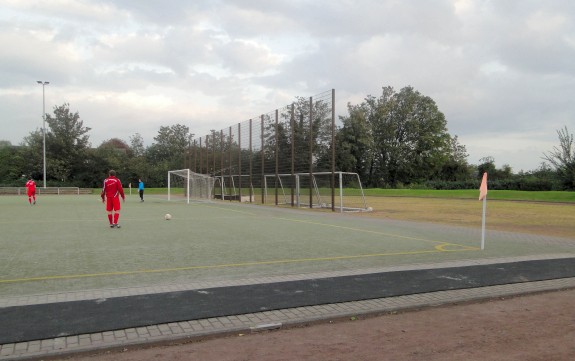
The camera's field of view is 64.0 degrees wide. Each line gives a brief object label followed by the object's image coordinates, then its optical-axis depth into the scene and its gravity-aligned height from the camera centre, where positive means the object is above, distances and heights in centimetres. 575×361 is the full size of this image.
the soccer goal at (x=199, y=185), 4374 -12
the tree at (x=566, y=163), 3478 +166
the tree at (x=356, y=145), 6706 +593
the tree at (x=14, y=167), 6538 +242
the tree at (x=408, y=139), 7362 +729
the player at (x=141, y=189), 3618 -45
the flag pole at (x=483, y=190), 1048 -14
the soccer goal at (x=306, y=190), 2630 -36
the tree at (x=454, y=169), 7706 +257
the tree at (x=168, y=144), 9018 +797
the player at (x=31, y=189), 2970 -34
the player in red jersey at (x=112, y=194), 1465 -33
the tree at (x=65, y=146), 6694 +575
